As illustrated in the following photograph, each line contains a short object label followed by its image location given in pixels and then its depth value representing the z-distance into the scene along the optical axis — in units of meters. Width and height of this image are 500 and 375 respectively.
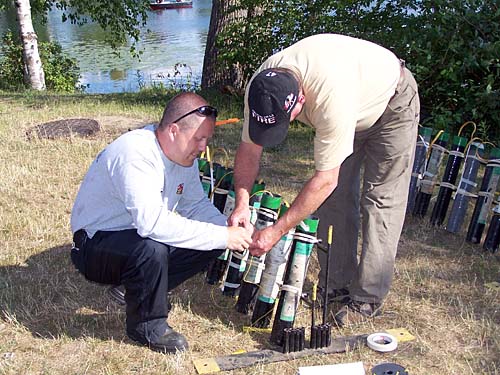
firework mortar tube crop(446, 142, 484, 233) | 5.22
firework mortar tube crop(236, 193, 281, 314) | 3.69
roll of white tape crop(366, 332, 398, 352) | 3.54
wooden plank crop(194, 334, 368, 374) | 3.38
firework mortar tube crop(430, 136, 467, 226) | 5.33
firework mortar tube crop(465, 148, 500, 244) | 5.06
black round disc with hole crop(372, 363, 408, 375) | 3.33
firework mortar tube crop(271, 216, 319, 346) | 3.52
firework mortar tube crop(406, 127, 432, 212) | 5.52
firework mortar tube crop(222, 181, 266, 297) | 3.87
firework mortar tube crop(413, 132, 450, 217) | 5.47
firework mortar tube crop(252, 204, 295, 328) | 3.58
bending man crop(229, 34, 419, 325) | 3.05
